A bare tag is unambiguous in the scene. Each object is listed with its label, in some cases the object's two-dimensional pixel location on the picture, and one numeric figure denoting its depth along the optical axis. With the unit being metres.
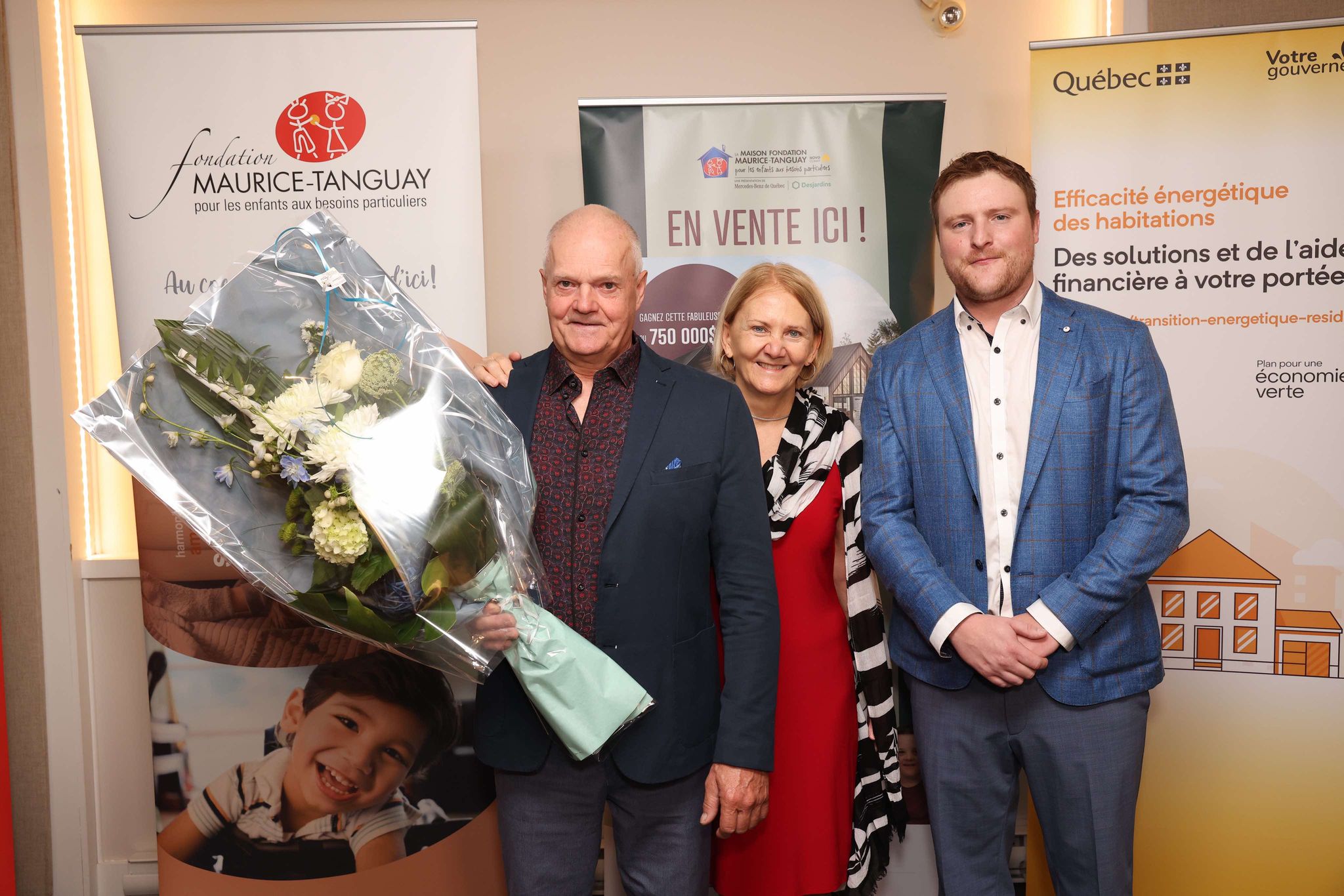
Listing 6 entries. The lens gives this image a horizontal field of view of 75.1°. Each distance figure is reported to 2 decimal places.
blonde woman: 2.20
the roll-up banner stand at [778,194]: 2.76
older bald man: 1.68
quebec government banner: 2.60
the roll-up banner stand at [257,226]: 2.56
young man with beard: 1.89
